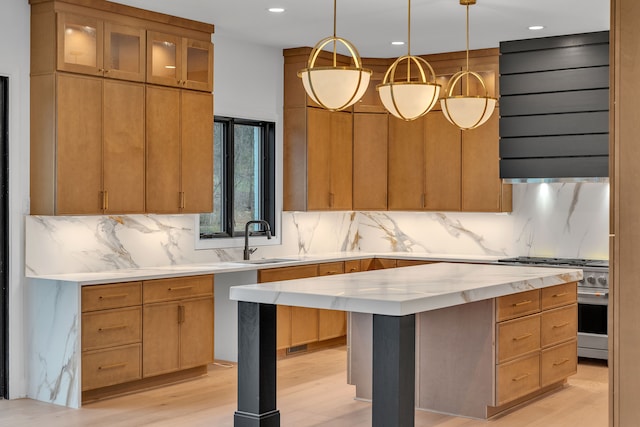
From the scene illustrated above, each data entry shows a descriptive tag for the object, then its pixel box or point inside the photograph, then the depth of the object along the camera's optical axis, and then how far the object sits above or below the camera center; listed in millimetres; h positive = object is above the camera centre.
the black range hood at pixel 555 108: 6822 +791
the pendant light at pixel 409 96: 4645 +591
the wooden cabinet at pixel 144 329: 5406 -873
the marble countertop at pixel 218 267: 5516 -495
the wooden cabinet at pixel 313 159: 7512 +396
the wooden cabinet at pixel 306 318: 6941 -995
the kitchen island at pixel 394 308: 4047 -592
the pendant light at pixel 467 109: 5172 +583
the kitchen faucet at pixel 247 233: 7047 -261
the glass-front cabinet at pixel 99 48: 5500 +1042
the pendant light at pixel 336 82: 4270 +612
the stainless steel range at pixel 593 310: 6652 -850
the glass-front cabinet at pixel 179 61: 6078 +1048
